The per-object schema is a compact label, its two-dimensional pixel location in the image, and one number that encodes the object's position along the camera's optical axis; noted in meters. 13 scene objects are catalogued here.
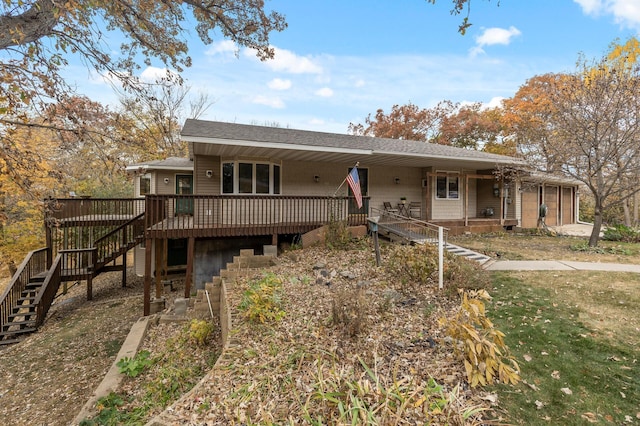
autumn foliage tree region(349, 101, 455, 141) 25.70
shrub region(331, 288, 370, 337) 3.72
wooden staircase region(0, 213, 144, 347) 7.93
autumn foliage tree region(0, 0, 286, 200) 4.13
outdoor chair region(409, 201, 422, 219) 12.55
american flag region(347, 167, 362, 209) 7.39
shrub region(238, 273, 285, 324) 4.23
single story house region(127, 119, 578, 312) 8.34
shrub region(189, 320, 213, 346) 4.91
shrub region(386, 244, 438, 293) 5.60
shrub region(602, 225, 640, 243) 11.26
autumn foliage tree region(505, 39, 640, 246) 8.42
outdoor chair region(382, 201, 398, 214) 12.01
